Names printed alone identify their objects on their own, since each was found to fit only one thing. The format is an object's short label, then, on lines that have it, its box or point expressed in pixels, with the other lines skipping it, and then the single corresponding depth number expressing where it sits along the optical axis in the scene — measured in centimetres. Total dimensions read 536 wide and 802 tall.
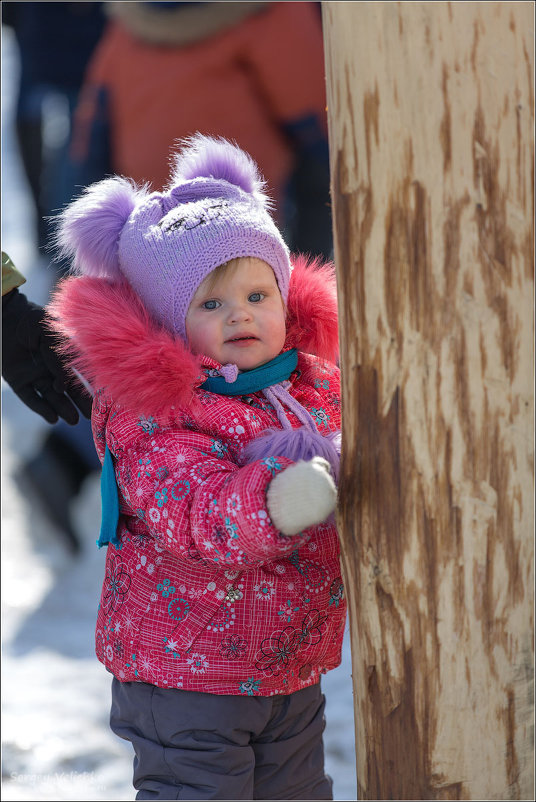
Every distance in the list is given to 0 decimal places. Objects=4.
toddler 510
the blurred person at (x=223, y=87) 730
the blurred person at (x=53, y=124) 891
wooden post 490
